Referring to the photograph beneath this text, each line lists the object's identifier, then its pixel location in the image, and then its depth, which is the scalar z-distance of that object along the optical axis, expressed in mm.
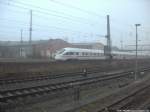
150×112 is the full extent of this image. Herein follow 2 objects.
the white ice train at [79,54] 43538
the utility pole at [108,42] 44631
